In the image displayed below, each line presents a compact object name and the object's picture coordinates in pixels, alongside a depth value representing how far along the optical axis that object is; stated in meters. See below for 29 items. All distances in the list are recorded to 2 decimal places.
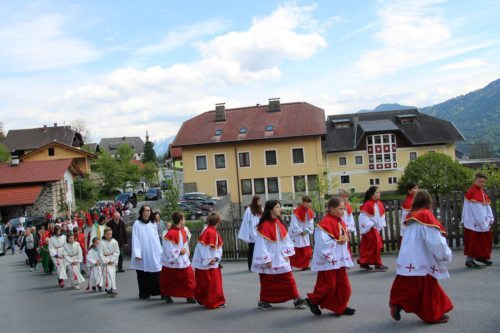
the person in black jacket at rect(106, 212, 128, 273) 16.05
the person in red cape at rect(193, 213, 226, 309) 9.38
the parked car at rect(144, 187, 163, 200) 59.41
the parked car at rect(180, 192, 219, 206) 44.91
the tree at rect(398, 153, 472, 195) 45.09
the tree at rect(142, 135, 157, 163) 111.62
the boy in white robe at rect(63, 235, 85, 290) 15.00
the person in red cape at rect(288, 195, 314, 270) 13.30
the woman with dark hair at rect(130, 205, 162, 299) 11.12
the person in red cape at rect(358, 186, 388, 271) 11.46
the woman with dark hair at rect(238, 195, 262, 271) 12.96
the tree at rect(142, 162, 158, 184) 78.31
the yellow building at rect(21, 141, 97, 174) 63.91
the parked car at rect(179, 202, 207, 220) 39.53
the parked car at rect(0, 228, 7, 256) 28.81
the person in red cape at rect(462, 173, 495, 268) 10.52
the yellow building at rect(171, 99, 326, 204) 52.28
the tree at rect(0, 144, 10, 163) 68.19
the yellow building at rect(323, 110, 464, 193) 56.84
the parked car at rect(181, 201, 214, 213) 41.66
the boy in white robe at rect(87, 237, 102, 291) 13.30
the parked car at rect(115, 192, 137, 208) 49.50
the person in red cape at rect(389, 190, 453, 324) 6.79
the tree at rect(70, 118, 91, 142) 108.31
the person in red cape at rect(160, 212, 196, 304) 10.25
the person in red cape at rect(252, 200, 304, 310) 8.59
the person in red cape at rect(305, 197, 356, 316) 7.70
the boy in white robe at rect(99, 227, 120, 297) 12.39
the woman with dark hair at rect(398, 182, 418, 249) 10.80
